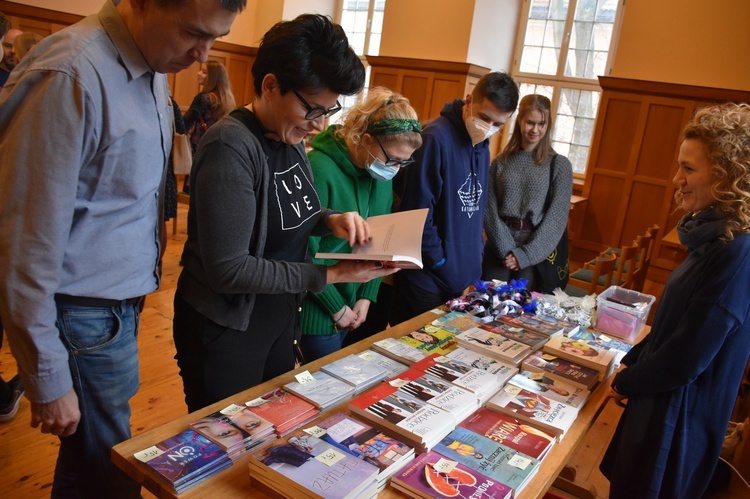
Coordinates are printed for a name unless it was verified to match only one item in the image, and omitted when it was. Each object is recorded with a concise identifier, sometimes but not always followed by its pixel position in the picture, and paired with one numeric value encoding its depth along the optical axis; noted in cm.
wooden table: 105
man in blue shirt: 96
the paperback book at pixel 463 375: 148
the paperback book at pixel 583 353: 176
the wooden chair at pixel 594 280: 315
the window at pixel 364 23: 846
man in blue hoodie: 230
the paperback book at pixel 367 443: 111
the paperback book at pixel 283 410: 124
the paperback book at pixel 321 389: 136
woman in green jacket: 191
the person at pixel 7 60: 369
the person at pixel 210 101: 459
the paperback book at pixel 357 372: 147
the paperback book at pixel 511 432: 127
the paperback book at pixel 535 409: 137
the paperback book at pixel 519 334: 187
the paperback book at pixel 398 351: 166
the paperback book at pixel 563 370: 164
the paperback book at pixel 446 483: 106
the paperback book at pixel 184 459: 103
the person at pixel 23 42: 349
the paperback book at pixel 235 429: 114
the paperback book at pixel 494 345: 172
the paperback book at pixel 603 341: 198
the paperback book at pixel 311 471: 100
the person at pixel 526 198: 276
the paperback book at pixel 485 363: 160
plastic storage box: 214
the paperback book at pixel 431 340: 176
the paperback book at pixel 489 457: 114
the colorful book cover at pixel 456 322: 196
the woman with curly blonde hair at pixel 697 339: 149
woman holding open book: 124
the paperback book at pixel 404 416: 122
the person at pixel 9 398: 239
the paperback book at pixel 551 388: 153
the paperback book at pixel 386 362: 157
